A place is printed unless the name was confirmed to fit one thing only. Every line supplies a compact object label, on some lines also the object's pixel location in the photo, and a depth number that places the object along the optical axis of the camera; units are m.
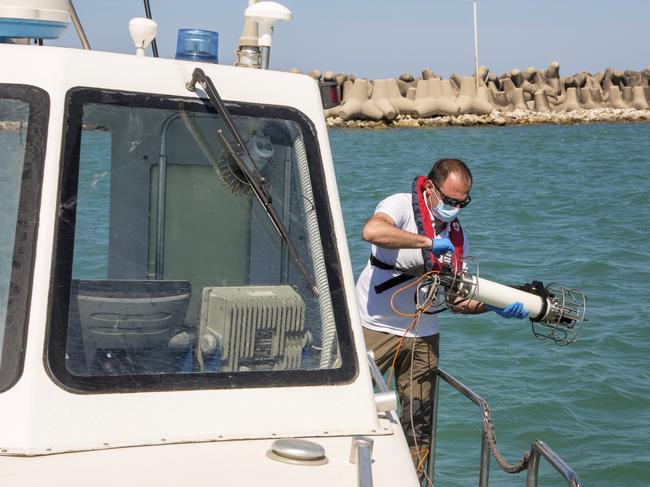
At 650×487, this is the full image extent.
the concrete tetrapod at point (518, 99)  67.50
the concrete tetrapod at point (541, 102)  67.50
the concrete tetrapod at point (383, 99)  60.84
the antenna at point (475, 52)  67.53
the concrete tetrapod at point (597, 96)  70.19
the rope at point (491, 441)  4.01
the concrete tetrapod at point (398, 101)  62.66
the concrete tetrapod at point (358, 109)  60.22
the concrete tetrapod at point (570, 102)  68.00
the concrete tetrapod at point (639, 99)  70.56
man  4.90
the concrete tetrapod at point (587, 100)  69.12
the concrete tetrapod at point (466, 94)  64.19
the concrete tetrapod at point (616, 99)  70.50
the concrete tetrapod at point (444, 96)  63.53
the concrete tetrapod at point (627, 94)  71.04
